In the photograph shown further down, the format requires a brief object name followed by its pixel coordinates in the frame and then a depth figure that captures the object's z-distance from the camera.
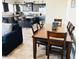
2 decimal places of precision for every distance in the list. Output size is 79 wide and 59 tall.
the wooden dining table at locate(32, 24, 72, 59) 1.40
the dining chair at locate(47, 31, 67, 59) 1.38
